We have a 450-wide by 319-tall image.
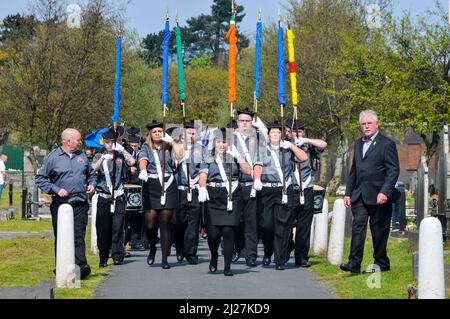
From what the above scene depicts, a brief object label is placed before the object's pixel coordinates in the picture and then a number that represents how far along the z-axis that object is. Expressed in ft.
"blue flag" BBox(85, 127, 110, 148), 99.41
